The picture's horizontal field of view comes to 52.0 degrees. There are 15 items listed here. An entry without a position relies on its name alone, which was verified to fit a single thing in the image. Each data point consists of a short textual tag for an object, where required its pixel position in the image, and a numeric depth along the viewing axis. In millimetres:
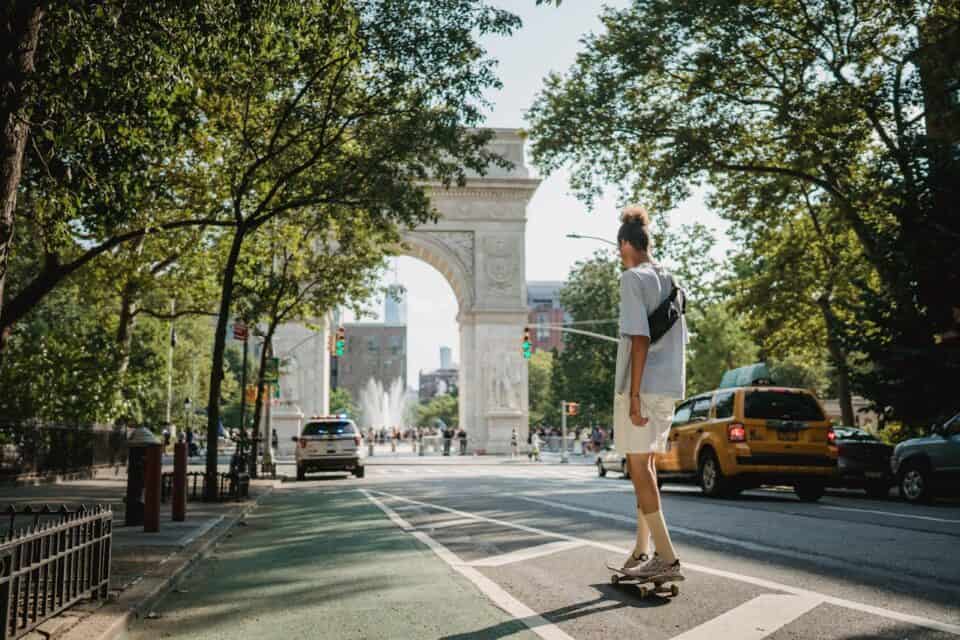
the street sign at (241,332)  25406
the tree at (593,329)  67188
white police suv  27109
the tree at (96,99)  7523
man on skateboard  5695
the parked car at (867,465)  18844
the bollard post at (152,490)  10133
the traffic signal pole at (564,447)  43812
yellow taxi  15758
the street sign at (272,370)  28188
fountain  107762
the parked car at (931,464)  16016
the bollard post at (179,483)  11859
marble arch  49281
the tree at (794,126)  18141
